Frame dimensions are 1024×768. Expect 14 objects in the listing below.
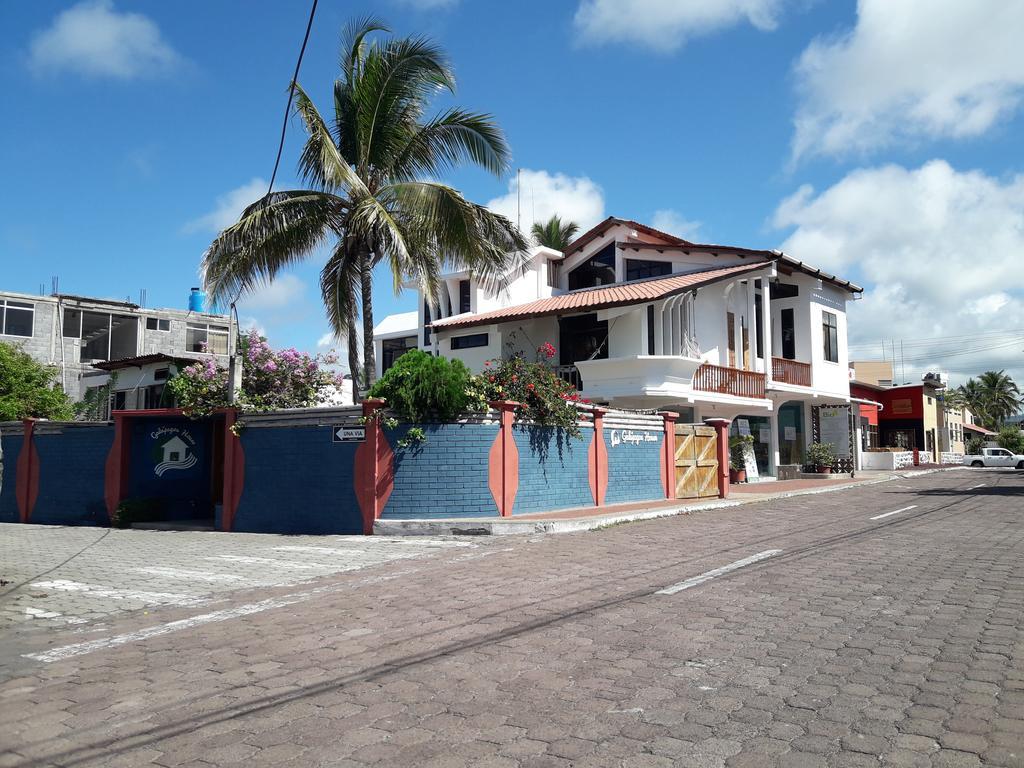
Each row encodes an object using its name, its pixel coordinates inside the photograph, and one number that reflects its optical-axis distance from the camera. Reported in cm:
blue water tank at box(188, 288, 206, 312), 4200
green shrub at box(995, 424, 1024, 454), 6469
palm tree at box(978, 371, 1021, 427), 8819
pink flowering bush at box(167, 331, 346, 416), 1650
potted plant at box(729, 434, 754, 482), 2736
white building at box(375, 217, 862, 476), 2450
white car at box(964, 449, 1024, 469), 4922
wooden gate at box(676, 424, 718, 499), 2005
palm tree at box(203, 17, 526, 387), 1697
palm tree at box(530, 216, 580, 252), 4194
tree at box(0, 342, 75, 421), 2845
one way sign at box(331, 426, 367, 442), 1464
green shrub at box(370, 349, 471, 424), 1440
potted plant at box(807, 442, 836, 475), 3095
